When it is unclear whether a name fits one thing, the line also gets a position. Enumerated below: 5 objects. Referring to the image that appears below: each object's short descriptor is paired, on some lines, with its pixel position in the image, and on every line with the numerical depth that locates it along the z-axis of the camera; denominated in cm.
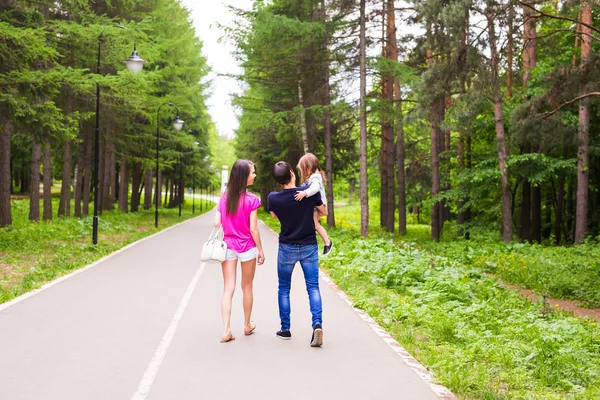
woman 689
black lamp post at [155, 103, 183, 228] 3104
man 678
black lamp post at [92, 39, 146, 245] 1784
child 673
